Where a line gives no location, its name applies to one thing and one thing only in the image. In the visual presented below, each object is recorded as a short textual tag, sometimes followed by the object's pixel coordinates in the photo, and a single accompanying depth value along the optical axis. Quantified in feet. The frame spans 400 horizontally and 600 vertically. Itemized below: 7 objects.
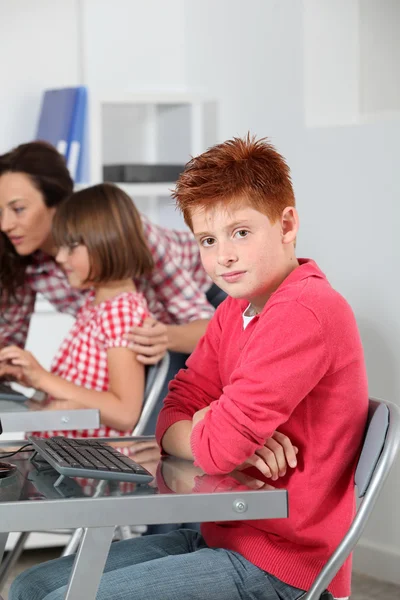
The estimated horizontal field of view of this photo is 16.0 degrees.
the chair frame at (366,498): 8.00
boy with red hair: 8.19
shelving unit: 16.12
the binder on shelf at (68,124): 16.18
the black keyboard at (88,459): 7.55
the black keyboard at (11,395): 10.35
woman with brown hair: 12.39
